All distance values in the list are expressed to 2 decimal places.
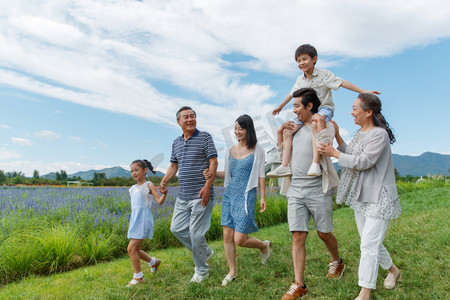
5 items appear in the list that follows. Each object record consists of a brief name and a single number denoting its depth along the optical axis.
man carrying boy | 3.56
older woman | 3.17
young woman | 4.04
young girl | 4.29
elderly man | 4.19
